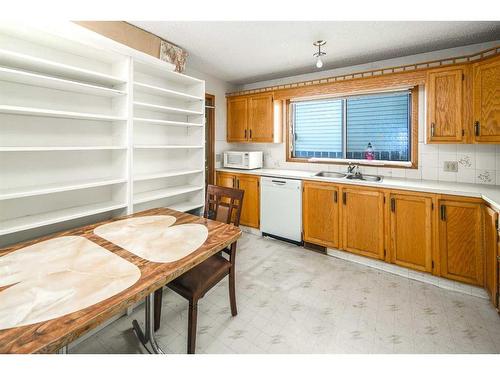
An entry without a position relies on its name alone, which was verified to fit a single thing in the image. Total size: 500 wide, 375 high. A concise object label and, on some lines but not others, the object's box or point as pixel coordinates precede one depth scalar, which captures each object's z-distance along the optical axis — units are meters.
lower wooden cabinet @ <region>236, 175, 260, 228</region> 3.69
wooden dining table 0.76
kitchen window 3.12
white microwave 3.84
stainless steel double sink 3.16
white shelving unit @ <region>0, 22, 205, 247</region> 1.73
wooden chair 1.50
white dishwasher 3.30
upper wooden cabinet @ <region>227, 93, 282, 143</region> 3.80
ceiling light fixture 2.69
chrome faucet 3.36
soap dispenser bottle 3.36
